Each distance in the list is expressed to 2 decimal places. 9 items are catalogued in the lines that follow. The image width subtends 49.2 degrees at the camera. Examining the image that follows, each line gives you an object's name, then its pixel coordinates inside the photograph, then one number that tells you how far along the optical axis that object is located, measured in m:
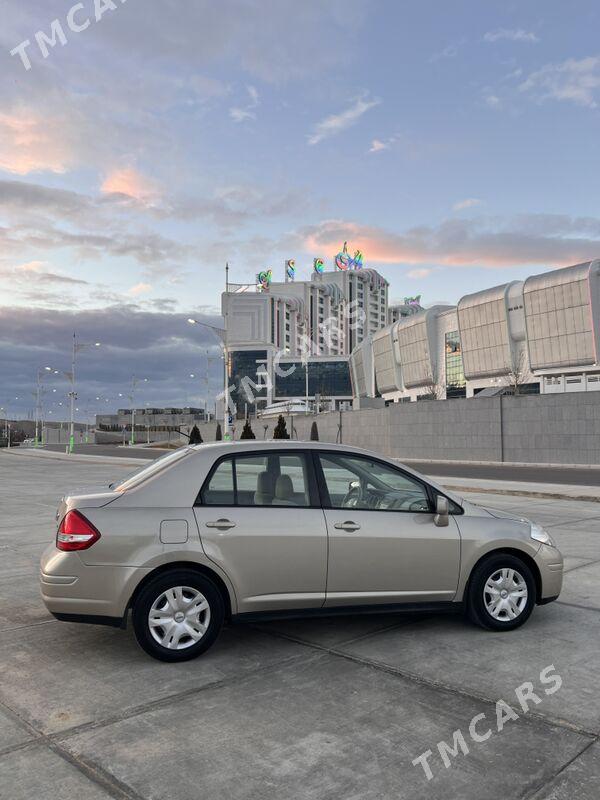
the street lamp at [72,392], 59.94
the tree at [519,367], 77.75
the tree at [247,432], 65.56
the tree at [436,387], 92.62
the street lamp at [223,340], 39.33
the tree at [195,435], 67.04
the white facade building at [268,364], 159.12
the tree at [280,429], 60.38
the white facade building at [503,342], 70.00
